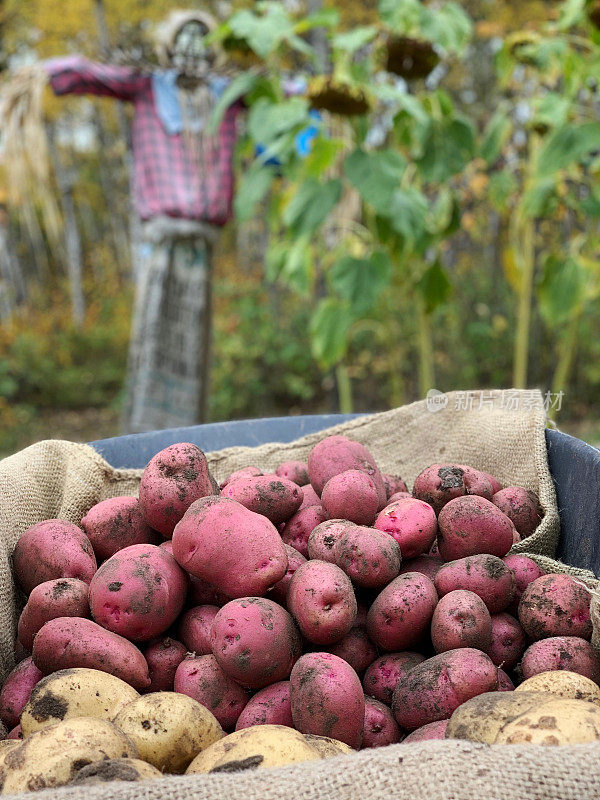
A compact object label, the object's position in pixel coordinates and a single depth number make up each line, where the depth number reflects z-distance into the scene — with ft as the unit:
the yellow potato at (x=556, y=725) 2.79
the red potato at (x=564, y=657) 3.74
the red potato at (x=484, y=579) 4.10
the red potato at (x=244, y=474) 5.08
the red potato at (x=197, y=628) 4.08
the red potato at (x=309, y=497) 5.08
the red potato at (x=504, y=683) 3.82
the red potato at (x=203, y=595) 4.25
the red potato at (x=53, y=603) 4.03
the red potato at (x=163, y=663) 4.00
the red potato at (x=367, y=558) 4.04
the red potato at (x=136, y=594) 3.88
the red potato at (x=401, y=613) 3.94
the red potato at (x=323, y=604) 3.75
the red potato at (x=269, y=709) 3.60
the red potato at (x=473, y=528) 4.39
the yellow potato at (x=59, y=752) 2.75
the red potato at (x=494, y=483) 5.25
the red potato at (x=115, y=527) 4.66
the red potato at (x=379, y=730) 3.70
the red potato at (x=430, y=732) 3.34
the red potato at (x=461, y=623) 3.80
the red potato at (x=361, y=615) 4.25
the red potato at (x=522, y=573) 4.42
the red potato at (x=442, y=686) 3.53
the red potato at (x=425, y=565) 4.51
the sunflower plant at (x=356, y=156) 10.12
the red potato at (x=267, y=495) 4.56
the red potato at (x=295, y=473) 5.54
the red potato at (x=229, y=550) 3.96
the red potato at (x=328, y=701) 3.38
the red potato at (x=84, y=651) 3.73
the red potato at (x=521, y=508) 4.92
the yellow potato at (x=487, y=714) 3.02
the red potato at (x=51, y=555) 4.36
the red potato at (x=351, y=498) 4.55
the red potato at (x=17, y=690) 3.76
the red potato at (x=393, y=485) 5.33
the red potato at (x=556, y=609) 3.96
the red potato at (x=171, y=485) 4.44
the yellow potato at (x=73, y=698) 3.33
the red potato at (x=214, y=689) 3.73
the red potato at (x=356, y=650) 4.06
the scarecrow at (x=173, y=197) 12.34
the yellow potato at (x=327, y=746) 3.15
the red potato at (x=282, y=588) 4.20
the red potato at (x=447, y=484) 4.79
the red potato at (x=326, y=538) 4.25
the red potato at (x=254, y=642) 3.60
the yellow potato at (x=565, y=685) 3.40
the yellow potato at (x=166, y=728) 3.19
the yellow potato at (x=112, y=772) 2.65
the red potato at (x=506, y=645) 4.14
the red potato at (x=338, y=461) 5.03
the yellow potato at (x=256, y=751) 2.88
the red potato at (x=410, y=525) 4.42
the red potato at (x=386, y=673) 3.92
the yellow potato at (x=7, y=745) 2.98
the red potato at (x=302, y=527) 4.78
